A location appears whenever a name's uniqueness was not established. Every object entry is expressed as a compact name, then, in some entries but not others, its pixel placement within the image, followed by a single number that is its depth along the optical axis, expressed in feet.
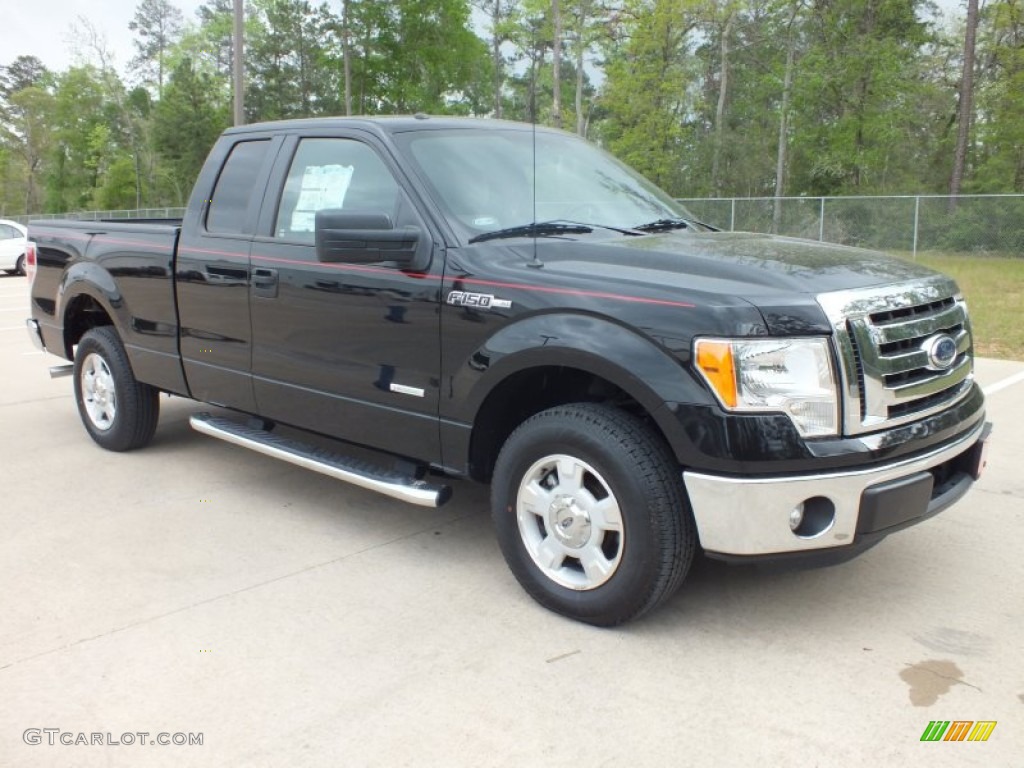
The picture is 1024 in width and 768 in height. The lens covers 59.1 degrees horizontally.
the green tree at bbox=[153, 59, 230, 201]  173.37
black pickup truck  9.68
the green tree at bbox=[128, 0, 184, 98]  236.43
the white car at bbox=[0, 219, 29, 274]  66.90
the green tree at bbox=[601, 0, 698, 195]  118.11
